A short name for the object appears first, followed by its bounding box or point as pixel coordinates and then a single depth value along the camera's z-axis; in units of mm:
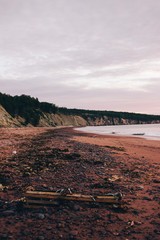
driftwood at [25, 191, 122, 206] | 8719
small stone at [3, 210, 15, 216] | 8219
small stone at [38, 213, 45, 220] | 7989
